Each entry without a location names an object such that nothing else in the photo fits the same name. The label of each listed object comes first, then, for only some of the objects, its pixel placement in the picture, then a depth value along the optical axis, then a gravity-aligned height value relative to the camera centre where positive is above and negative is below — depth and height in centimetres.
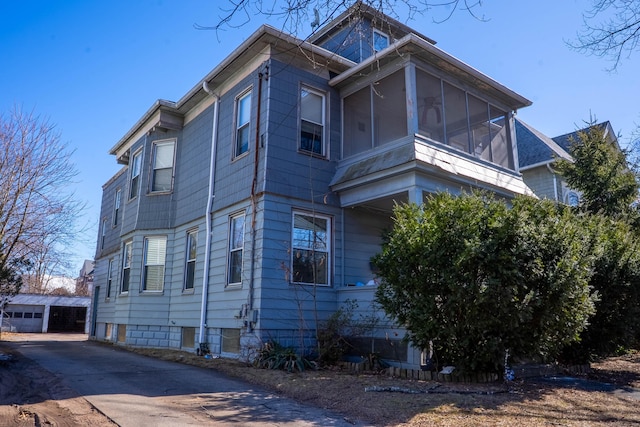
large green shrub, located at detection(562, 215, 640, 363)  859 +40
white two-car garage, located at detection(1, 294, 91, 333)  3050 +16
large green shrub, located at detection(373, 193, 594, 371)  647 +56
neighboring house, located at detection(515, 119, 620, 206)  1811 +584
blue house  967 +312
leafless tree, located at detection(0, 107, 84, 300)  1418 +384
